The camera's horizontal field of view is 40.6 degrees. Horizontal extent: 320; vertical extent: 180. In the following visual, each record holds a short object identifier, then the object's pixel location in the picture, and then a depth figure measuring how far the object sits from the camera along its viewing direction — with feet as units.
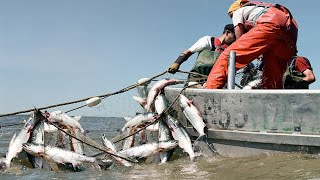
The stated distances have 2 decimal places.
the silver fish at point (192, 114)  20.86
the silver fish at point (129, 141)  23.32
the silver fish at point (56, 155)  19.54
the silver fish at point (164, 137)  20.68
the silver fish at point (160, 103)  23.02
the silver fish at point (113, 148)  20.26
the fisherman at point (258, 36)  21.70
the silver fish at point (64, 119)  22.89
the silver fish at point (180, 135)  20.57
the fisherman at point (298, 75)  24.81
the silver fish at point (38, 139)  20.06
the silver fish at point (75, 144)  22.86
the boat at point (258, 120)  17.39
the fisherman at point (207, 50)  26.27
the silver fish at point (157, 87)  23.84
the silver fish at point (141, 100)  26.53
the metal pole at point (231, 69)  21.13
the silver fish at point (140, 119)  22.34
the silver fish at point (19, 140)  20.20
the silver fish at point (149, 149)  20.51
